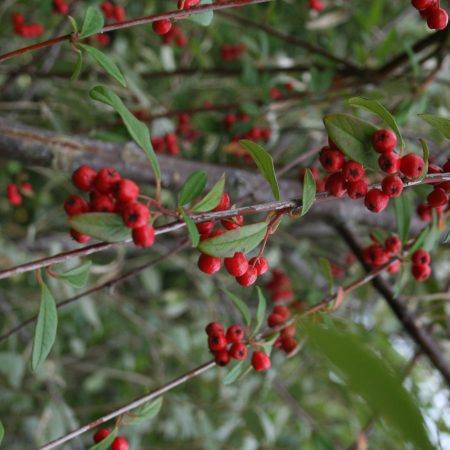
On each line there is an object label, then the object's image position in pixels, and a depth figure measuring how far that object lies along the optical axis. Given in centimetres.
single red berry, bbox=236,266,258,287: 42
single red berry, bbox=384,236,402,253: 49
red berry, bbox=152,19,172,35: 43
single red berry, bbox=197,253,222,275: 41
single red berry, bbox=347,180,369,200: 41
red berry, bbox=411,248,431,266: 48
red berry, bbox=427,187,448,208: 42
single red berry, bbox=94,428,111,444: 45
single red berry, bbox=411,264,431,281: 48
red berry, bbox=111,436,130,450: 45
